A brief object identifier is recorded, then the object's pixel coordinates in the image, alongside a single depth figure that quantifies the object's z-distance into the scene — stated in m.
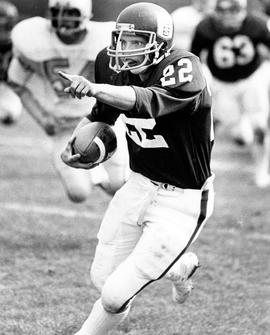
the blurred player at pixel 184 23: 19.55
